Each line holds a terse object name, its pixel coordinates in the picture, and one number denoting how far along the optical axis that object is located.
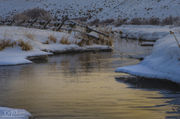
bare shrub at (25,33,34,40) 16.47
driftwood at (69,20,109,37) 19.60
